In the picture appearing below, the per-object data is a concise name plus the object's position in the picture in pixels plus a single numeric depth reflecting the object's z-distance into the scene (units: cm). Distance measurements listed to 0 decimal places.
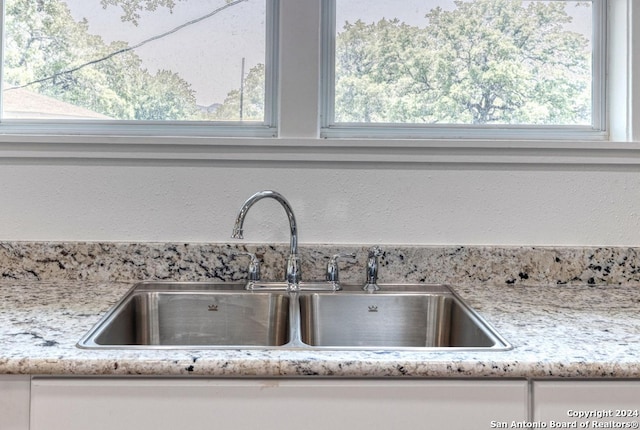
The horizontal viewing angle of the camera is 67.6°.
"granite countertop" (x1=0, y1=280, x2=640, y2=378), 78
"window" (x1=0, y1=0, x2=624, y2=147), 151
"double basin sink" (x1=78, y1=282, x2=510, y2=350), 128
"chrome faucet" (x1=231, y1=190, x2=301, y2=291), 125
